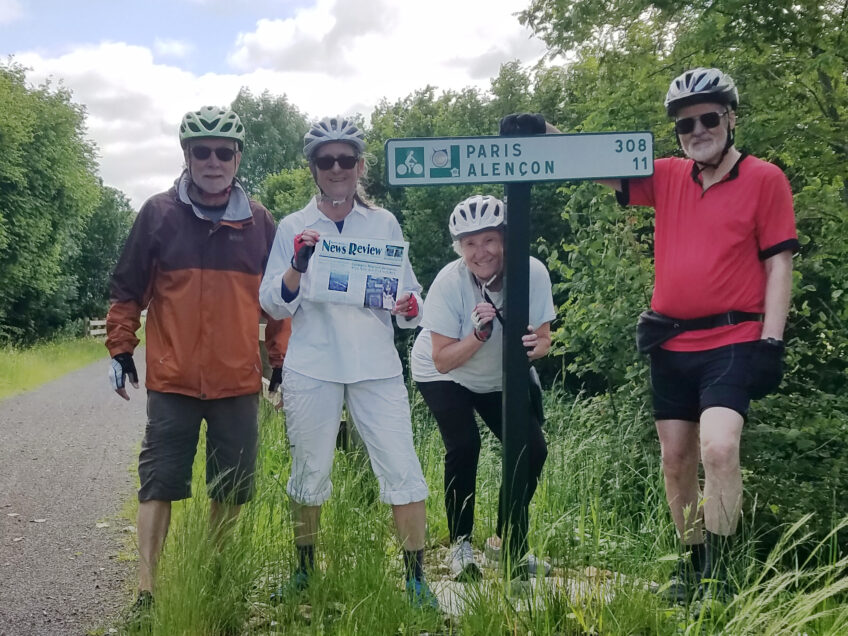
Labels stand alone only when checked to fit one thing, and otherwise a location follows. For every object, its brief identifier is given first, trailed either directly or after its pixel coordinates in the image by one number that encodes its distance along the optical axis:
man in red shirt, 3.08
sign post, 3.16
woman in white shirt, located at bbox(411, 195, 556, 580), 3.77
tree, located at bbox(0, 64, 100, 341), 25.41
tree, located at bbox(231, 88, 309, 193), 48.44
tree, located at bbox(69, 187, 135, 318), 36.78
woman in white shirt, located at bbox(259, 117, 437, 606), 3.51
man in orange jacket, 3.54
